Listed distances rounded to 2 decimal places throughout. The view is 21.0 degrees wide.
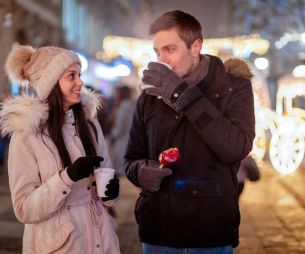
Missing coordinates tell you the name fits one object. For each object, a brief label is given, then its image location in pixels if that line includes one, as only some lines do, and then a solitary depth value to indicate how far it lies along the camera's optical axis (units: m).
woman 4.19
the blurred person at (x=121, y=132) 12.76
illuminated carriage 9.97
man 3.90
